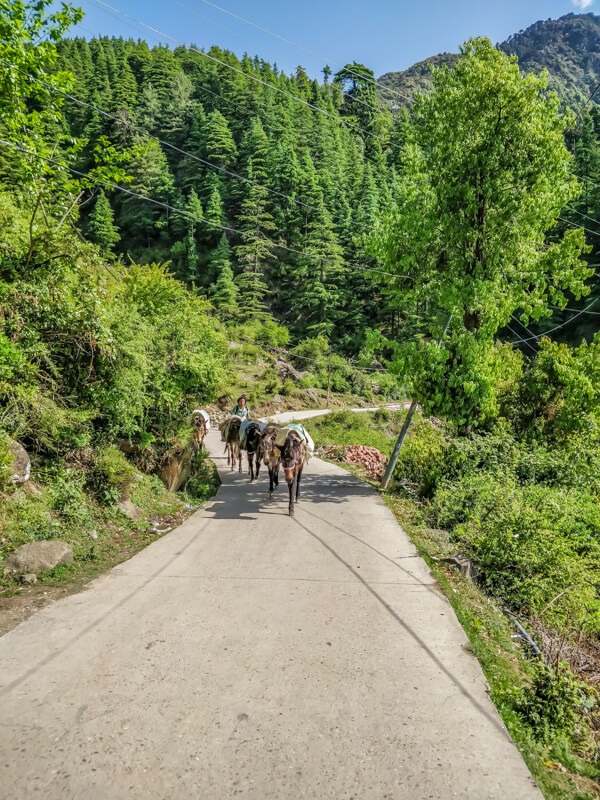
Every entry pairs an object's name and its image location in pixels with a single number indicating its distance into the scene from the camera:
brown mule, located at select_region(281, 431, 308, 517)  10.54
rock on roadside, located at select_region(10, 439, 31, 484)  6.90
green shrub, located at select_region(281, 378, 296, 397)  44.19
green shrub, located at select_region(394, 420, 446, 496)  13.04
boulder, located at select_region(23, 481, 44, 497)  7.29
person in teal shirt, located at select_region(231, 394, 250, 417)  16.02
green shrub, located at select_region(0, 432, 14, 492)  6.49
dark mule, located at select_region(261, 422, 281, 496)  12.43
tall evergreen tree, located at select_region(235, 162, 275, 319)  57.64
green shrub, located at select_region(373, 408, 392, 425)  37.19
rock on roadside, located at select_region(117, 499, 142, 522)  8.86
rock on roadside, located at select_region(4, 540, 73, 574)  6.12
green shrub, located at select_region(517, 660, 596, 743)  3.95
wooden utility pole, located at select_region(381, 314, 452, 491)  13.39
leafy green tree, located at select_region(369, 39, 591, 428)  11.80
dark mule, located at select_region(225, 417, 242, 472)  15.88
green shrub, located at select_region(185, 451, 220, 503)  12.43
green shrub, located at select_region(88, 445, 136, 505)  8.66
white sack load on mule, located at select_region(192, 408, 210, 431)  13.84
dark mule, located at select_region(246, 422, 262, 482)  14.42
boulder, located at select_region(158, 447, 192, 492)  11.72
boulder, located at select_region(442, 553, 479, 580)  7.47
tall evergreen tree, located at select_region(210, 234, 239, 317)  55.00
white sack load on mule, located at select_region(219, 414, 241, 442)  16.03
